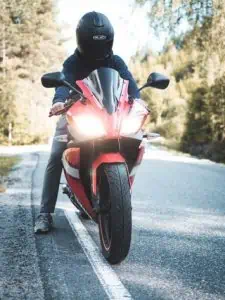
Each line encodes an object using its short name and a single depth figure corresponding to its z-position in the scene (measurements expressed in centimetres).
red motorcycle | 341
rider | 406
